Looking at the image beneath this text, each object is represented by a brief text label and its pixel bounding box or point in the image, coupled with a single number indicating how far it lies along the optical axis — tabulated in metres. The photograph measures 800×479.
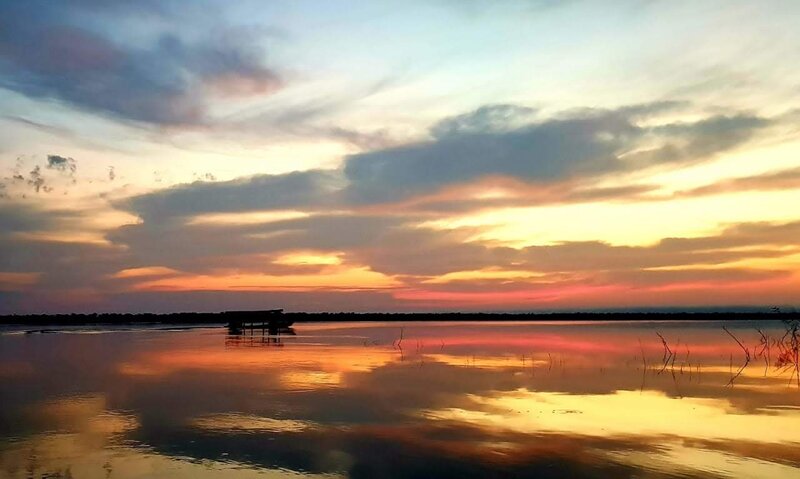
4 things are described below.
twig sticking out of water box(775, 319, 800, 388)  29.07
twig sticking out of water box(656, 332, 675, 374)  30.79
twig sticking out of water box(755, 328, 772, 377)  32.33
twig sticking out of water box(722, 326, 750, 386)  26.22
